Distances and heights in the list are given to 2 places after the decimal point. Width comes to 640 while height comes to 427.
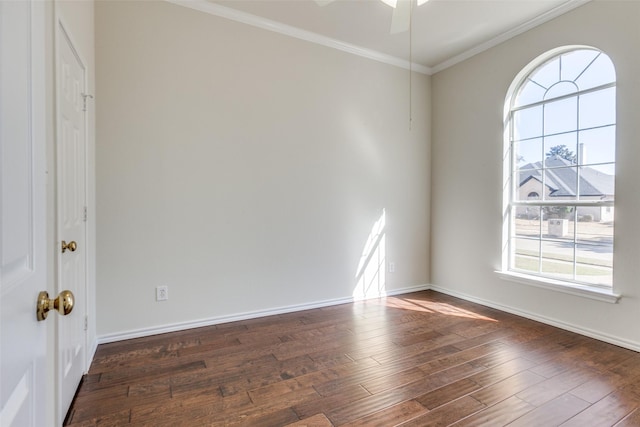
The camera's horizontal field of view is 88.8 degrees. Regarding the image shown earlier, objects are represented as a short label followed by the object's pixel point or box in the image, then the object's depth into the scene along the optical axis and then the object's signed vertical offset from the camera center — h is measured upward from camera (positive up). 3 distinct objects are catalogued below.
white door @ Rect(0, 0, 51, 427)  0.55 -0.01
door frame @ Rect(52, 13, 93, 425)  1.56 -0.02
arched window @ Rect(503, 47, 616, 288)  2.79 +0.41
